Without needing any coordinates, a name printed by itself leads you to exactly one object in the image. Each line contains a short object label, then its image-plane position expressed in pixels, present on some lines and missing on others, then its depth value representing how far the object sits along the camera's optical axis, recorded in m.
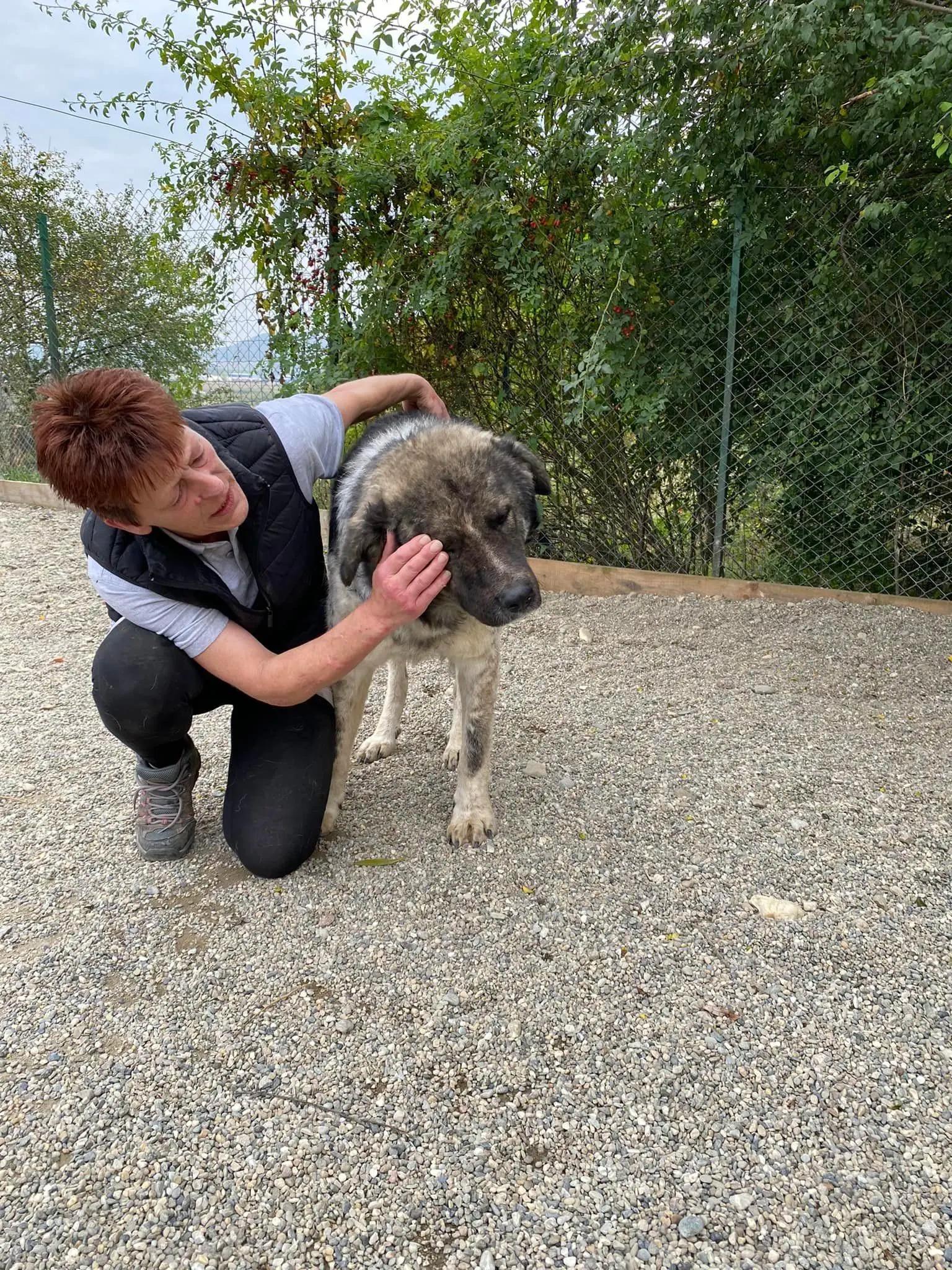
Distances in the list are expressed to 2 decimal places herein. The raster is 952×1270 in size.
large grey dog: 2.28
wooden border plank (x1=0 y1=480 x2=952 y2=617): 4.96
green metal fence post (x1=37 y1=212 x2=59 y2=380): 8.18
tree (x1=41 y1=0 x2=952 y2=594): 4.02
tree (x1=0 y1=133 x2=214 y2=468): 8.41
